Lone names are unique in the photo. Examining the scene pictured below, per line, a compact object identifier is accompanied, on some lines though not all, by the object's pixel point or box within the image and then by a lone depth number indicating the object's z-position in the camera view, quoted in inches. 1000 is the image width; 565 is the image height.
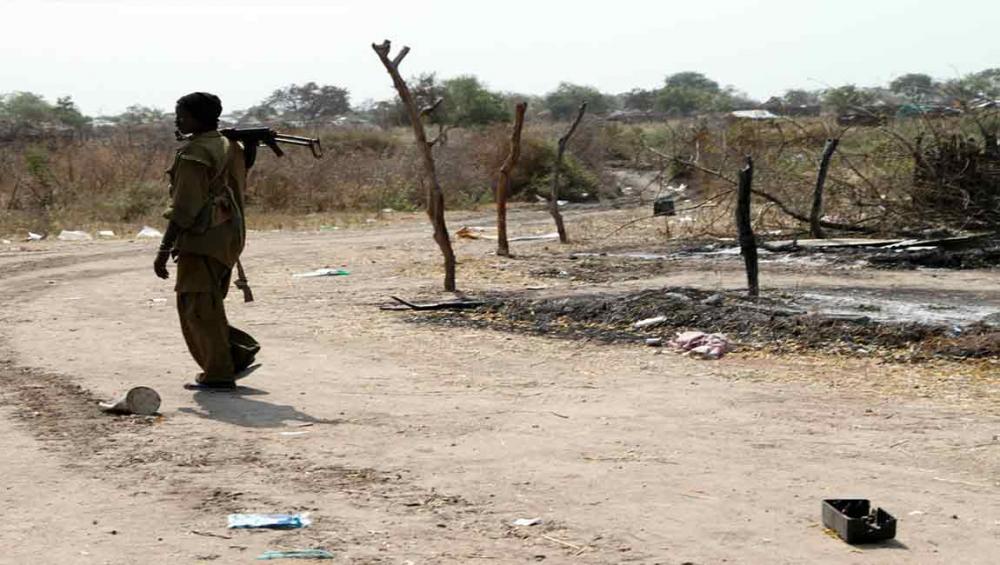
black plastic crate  188.9
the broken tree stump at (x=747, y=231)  450.3
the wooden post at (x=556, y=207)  743.7
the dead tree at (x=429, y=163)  509.0
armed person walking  297.3
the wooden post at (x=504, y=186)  663.2
